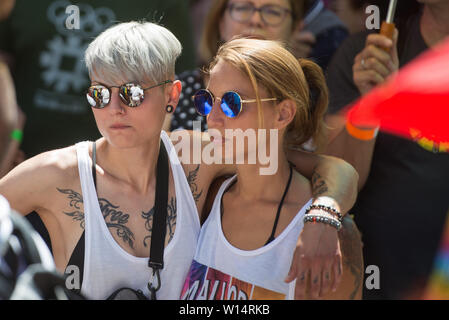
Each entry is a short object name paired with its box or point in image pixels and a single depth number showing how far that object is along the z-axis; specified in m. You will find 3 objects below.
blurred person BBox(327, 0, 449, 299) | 5.32
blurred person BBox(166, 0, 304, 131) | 5.89
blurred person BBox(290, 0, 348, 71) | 6.32
